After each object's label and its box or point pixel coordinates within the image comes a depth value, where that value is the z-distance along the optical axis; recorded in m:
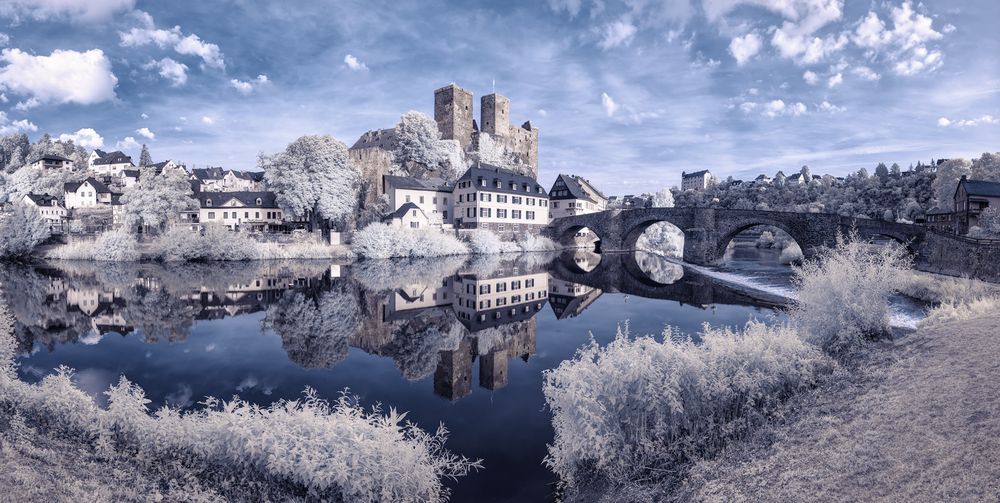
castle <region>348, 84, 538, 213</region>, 76.69
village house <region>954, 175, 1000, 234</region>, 42.78
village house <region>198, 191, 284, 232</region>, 61.16
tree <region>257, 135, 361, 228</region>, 51.38
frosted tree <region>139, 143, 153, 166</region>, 113.71
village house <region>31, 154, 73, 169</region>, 87.06
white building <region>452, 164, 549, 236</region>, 57.22
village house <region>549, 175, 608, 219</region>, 74.79
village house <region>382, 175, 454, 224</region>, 56.38
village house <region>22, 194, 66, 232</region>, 65.94
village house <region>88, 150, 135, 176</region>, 93.43
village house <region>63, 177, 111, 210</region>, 74.25
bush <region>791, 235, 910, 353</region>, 11.11
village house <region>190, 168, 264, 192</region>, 82.12
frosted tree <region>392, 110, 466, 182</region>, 68.62
